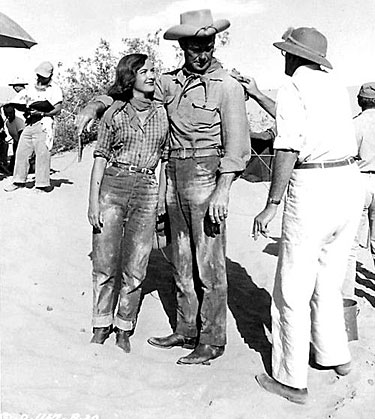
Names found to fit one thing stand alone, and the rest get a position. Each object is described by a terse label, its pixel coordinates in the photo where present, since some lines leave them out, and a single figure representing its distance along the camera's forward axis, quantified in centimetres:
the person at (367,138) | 566
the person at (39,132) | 862
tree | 1351
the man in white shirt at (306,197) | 367
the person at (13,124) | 1013
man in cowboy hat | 421
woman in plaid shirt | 436
